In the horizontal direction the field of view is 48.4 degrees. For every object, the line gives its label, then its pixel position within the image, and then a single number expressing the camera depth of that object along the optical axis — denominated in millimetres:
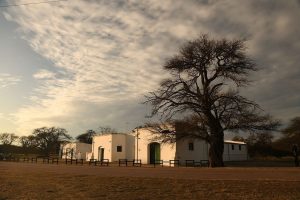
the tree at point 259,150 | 61184
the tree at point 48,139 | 84562
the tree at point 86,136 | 97912
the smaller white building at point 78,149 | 62175
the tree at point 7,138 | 88562
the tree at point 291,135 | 48188
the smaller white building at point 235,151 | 52838
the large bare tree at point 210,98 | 29734
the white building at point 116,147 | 45375
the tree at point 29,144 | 85375
